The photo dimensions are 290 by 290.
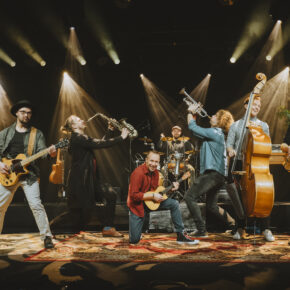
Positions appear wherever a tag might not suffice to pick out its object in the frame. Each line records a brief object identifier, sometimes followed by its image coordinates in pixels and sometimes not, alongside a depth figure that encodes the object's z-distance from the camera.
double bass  3.83
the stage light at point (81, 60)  9.69
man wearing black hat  4.33
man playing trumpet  5.01
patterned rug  3.51
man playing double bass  4.61
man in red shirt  4.47
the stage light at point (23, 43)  8.30
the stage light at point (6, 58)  9.23
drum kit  8.08
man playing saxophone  5.03
